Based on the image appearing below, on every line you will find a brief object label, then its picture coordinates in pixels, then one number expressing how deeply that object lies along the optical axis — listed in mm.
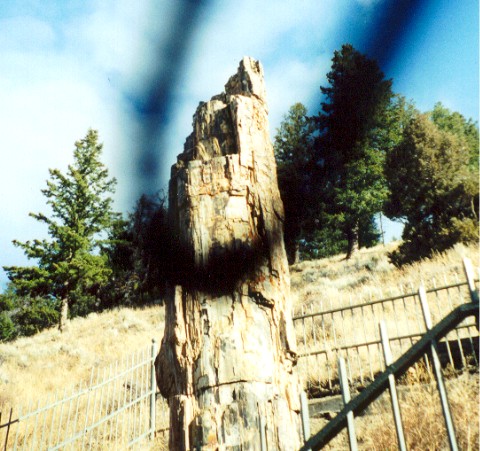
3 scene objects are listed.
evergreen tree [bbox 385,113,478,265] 13227
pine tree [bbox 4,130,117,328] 18969
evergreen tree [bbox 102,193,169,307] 21577
